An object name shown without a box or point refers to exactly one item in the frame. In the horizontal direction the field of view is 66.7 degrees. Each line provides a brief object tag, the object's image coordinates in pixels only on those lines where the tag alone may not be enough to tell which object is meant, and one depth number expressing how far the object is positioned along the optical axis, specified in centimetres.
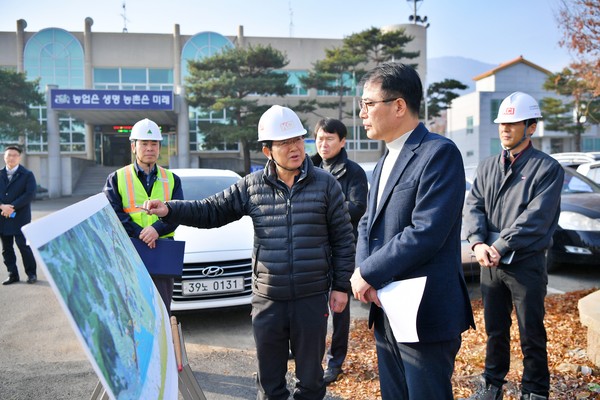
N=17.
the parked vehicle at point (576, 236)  618
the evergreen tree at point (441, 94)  3250
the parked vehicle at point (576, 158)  1038
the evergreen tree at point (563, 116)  3266
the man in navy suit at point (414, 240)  186
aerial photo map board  106
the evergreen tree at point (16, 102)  2665
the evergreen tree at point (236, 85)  2689
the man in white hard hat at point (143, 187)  352
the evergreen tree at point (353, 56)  3088
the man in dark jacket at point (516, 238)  287
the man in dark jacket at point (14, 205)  671
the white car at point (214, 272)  455
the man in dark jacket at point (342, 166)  380
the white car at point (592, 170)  862
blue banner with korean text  2316
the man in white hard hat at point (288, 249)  270
